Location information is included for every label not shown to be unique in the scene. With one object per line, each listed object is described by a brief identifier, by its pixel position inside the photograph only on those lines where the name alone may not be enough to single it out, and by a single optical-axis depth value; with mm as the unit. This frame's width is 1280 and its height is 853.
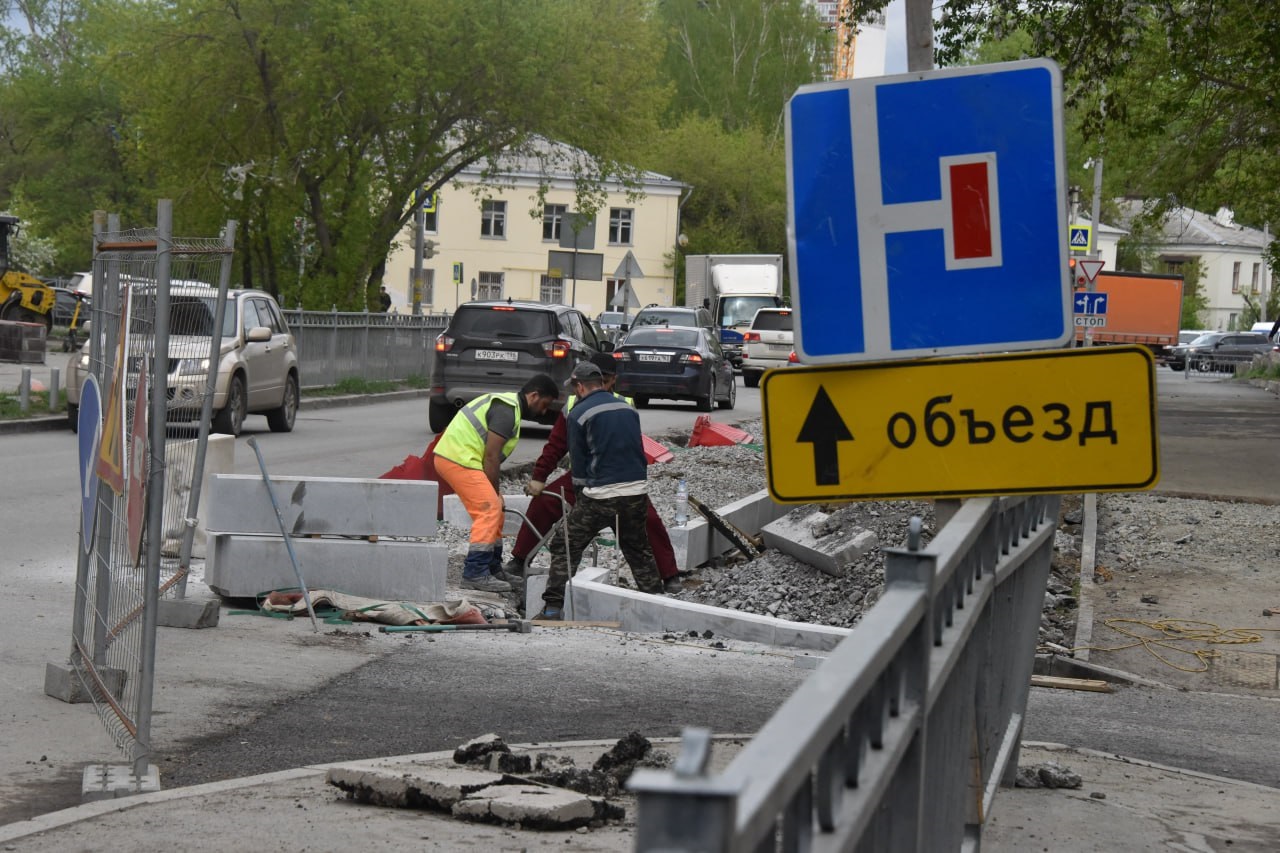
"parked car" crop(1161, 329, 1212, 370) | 77188
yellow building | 76188
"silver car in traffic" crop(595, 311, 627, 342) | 52800
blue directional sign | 39031
